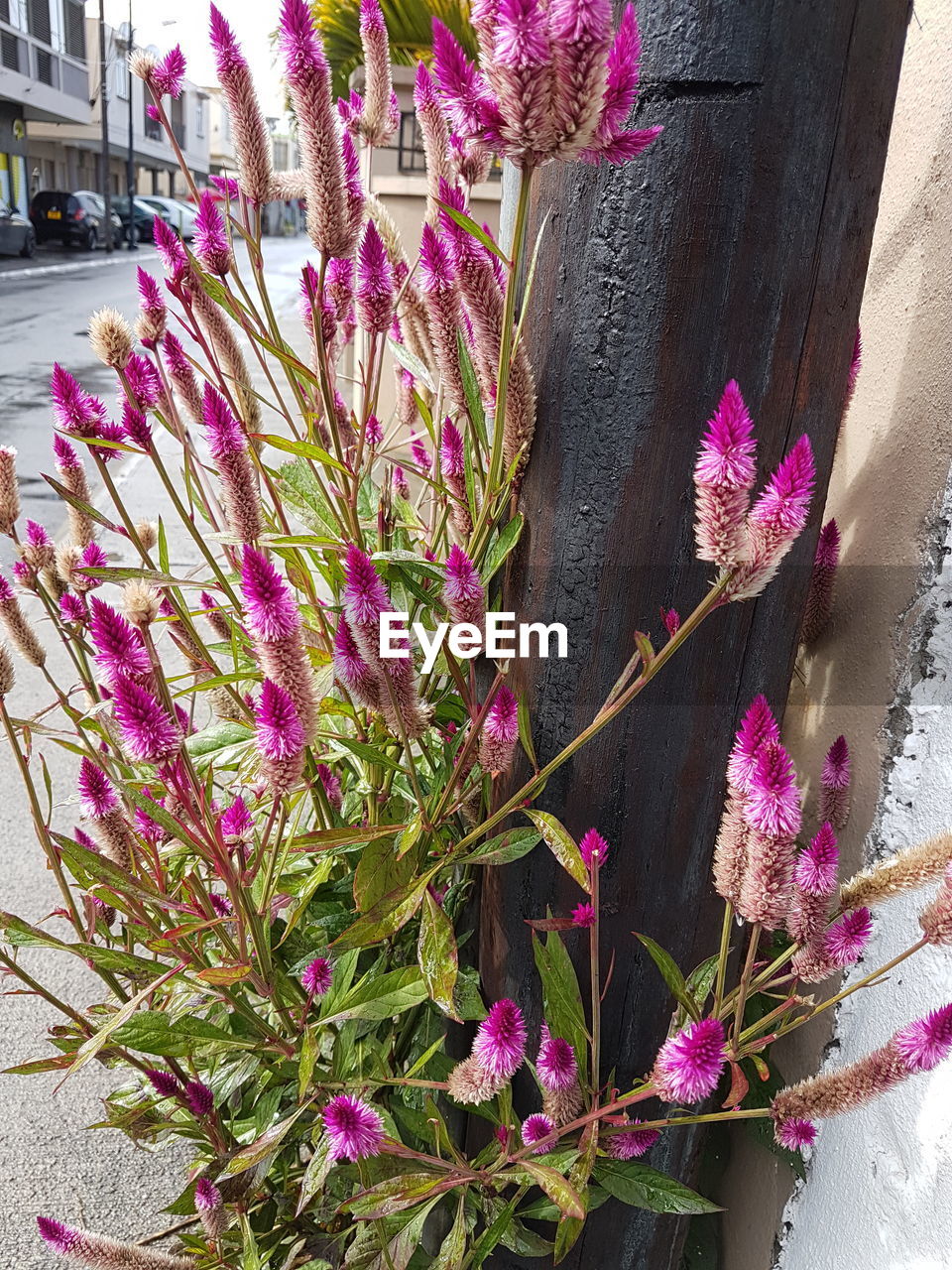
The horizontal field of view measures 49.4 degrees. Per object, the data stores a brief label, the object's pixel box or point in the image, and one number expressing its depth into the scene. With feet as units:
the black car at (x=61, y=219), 100.01
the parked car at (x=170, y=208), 115.89
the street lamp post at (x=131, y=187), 115.24
